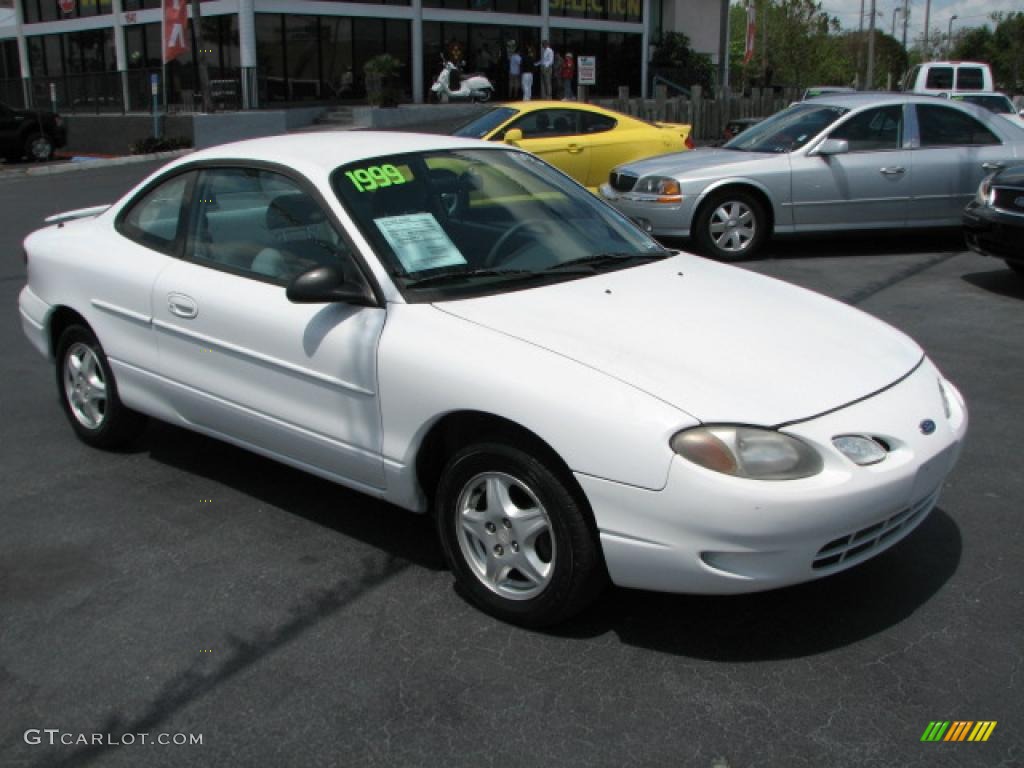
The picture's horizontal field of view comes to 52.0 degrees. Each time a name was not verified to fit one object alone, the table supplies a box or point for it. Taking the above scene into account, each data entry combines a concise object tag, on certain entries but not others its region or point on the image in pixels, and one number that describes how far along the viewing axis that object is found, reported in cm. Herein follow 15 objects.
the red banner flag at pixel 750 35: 3469
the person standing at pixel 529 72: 3219
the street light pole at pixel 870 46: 5084
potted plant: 2922
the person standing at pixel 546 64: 3206
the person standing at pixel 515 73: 3338
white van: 2298
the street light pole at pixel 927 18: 7719
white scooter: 3119
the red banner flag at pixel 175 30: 2344
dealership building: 2859
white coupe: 312
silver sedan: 1010
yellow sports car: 1190
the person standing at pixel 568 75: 3362
